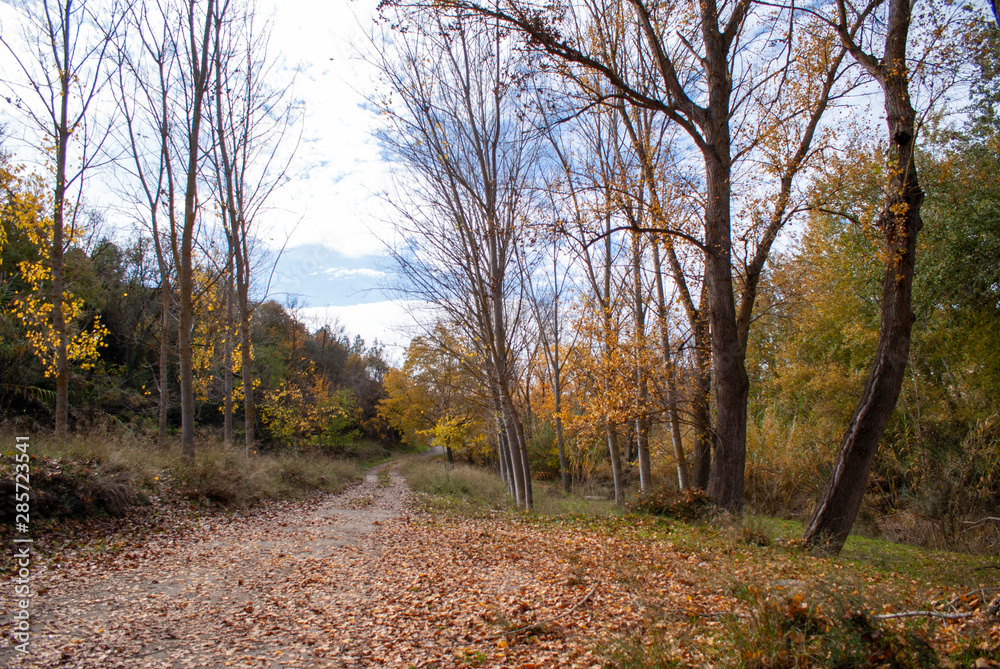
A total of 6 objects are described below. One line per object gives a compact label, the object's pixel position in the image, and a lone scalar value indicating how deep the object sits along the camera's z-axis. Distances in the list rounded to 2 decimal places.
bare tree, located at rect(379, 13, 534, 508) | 11.71
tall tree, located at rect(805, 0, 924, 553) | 6.39
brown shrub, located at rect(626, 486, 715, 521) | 9.09
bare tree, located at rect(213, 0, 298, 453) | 15.02
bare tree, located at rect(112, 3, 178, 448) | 11.98
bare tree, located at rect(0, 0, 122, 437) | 10.31
